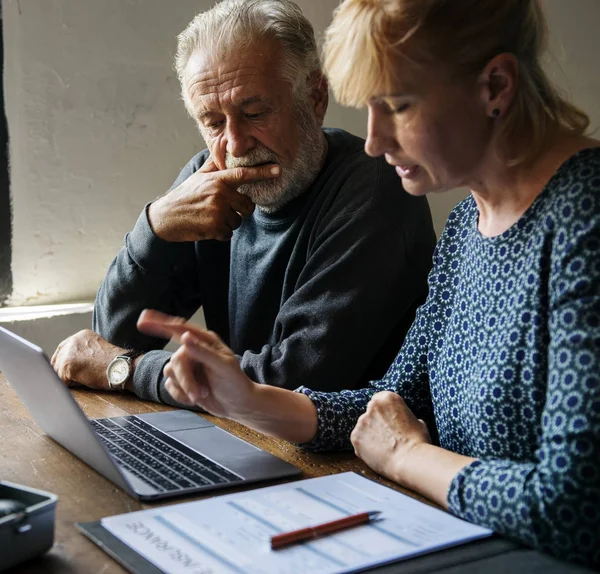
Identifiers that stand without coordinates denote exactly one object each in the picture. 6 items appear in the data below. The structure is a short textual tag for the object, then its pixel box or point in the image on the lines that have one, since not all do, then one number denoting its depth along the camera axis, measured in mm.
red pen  851
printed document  814
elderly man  1552
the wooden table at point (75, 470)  839
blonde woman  932
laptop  1049
